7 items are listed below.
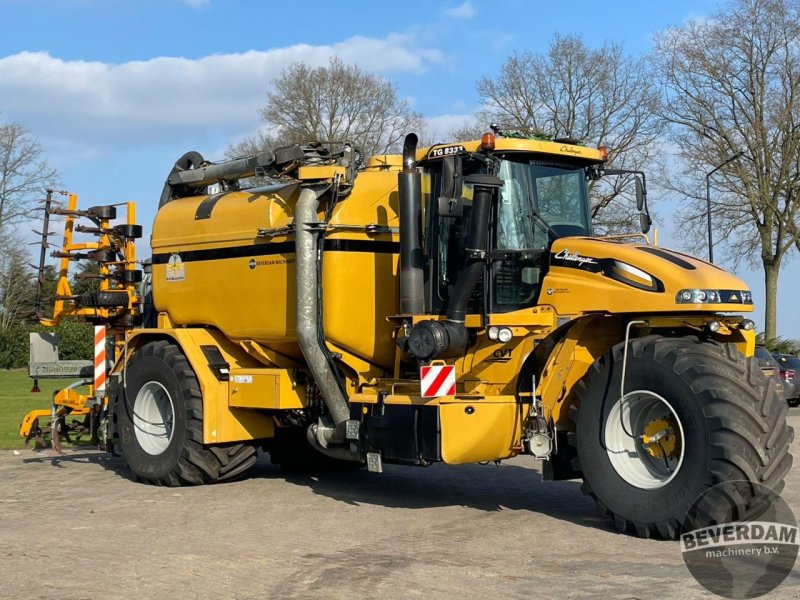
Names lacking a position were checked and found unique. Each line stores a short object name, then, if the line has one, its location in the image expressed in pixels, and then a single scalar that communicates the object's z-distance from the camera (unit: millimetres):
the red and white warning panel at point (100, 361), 12352
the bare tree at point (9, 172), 52719
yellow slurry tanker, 7676
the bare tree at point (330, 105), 39562
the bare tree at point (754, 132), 35125
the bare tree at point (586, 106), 35750
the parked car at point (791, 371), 24575
